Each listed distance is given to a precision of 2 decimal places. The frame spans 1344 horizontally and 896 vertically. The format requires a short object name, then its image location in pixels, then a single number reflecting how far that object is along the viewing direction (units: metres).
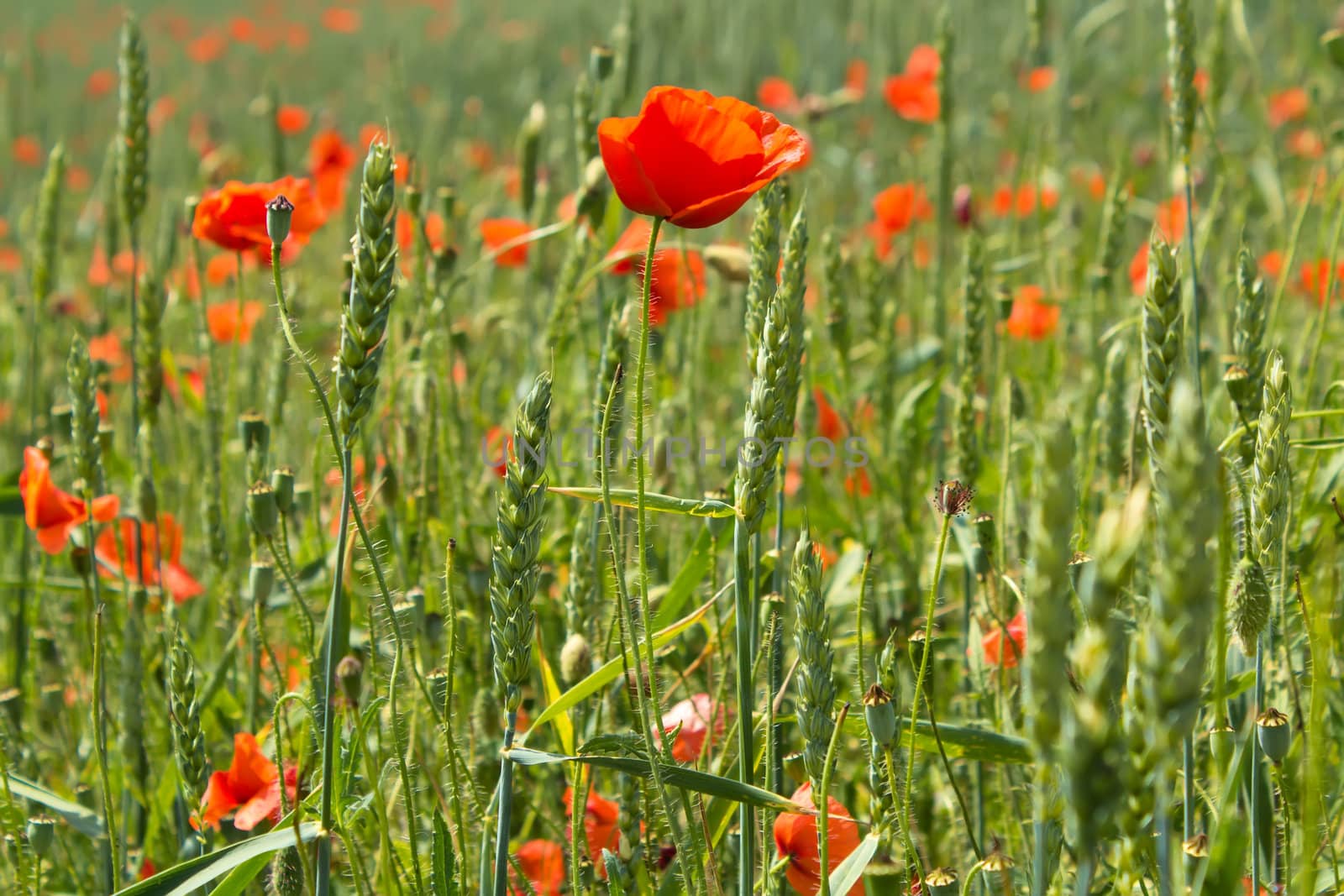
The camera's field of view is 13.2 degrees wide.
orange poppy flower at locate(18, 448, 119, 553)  2.03
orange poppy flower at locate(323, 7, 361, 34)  9.49
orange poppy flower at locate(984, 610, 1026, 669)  1.96
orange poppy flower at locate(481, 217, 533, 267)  2.87
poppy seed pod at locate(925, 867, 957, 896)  1.78
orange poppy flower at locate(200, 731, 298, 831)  1.91
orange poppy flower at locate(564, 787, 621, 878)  1.97
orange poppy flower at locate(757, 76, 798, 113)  4.58
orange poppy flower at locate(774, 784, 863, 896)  1.87
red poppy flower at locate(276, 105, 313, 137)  4.54
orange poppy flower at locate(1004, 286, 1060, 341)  2.97
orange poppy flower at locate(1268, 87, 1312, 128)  4.90
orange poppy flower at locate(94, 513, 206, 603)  2.19
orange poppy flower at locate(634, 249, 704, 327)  2.43
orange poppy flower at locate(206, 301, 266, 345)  2.86
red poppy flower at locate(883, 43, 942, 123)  3.88
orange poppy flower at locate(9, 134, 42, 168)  6.93
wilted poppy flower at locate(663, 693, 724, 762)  1.93
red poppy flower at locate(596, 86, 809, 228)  1.84
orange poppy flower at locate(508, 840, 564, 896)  1.96
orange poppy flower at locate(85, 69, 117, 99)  8.20
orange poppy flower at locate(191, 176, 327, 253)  2.06
